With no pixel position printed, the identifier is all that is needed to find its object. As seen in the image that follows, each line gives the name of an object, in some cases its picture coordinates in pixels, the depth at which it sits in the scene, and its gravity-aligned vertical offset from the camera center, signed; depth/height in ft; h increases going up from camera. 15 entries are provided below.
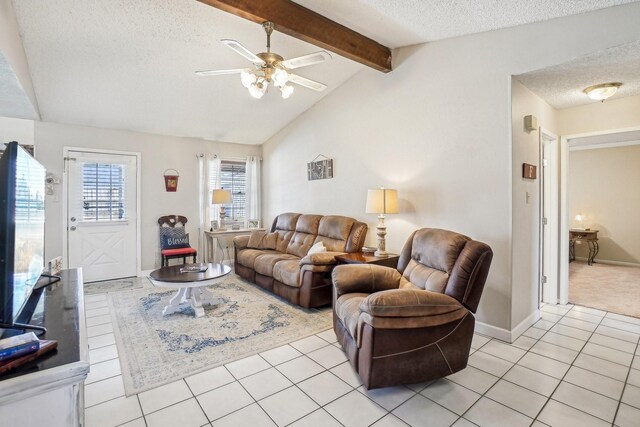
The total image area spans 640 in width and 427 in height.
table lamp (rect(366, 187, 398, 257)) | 11.42 +0.43
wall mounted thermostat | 10.00 +2.82
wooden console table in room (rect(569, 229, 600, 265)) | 19.85 -1.65
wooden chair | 16.61 -1.93
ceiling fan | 8.89 +4.19
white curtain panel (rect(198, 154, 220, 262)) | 18.56 +0.83
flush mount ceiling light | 9.86 +3.83
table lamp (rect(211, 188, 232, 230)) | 17.71 +0.91
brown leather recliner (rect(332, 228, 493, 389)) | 6.45 -2.25
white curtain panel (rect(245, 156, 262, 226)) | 20.22 +1.60
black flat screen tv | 3.27 -0.18
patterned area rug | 7.95 -3.66
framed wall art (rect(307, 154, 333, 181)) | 15.65 +2.28
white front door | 15.31 -0.02
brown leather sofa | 11.68 -1.80
